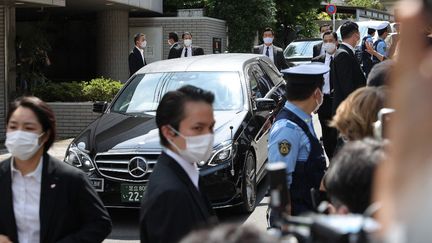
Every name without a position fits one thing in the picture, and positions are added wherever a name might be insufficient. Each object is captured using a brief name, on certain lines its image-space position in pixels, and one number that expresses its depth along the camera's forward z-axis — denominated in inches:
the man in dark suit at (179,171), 101.8
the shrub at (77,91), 535.8
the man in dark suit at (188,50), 551.8
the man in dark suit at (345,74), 294.2
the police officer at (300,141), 147.5
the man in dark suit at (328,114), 335.6
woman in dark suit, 128.0
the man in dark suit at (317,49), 481.1
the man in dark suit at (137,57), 534.9
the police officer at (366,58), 406.0
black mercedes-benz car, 265.7
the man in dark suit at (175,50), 553.9
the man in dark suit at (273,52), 529.3
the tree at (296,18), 1131.9
